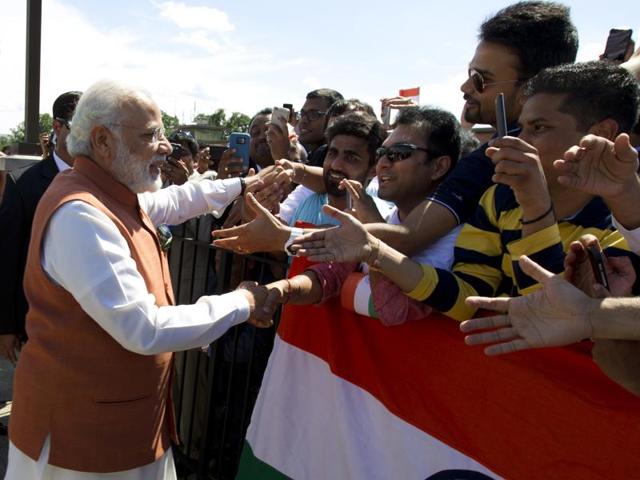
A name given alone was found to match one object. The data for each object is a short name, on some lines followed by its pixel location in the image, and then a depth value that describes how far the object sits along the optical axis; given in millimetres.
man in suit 3100
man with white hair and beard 1747
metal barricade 3018
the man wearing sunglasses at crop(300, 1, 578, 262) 1948
